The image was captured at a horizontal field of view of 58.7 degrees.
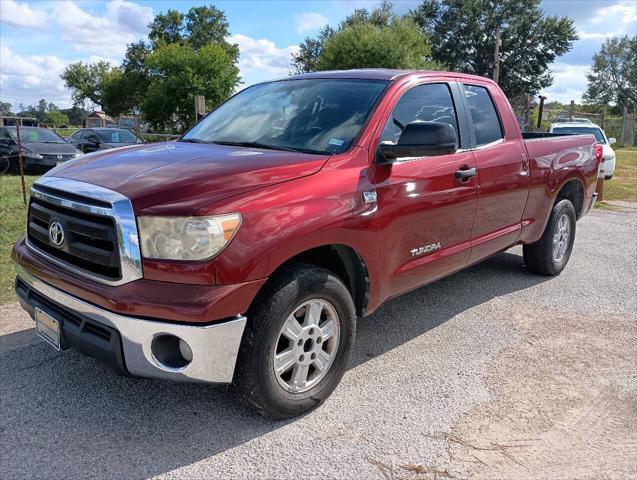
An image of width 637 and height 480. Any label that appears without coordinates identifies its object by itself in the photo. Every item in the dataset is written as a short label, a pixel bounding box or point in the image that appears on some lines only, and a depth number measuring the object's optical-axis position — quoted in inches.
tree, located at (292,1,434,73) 963.3
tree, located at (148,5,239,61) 2539.4
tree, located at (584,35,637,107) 2778.1
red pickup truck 105.1
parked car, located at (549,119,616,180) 574.2
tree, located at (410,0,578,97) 1770.4
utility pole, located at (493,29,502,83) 1128.2
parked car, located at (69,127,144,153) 734.5
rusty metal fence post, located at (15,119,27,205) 331.8
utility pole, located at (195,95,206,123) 512.5
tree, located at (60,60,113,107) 3085.6
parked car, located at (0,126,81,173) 563.2
